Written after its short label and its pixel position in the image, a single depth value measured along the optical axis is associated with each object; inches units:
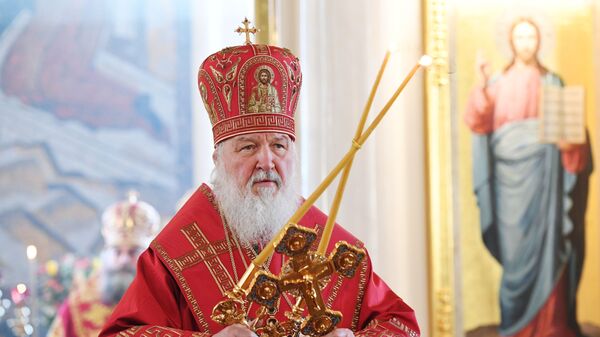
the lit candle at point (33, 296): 569.1
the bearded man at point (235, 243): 364.6
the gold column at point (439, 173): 590.5
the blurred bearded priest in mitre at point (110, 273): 625.0
